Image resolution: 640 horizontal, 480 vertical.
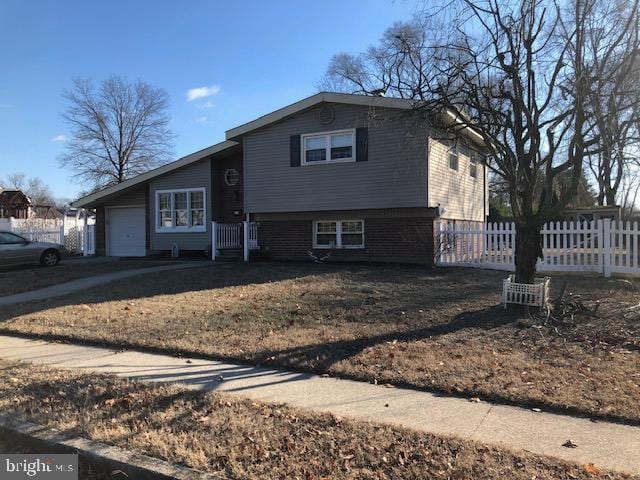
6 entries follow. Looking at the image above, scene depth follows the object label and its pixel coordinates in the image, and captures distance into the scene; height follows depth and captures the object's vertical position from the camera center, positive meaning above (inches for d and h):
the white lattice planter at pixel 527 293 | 336.5 -37.6
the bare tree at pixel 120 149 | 1699.1 +277.7
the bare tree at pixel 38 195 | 3236.0 +251.5
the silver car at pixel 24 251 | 690.8 -22.5
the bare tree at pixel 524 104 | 324.5 +85.9
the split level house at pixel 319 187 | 605.9 +62.6
